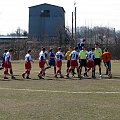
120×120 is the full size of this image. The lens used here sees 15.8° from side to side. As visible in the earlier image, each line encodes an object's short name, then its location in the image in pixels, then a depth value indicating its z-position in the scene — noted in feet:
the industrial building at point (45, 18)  286.46
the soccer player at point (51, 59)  97.92
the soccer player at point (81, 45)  97.03
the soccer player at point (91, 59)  89.56
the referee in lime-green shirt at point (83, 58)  89.93
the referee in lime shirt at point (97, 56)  90.09
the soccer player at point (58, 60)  89.92
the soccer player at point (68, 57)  95.46
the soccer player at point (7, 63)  87.61
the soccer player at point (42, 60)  89.04
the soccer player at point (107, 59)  92.63
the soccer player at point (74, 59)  88.58
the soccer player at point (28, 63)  86.89
